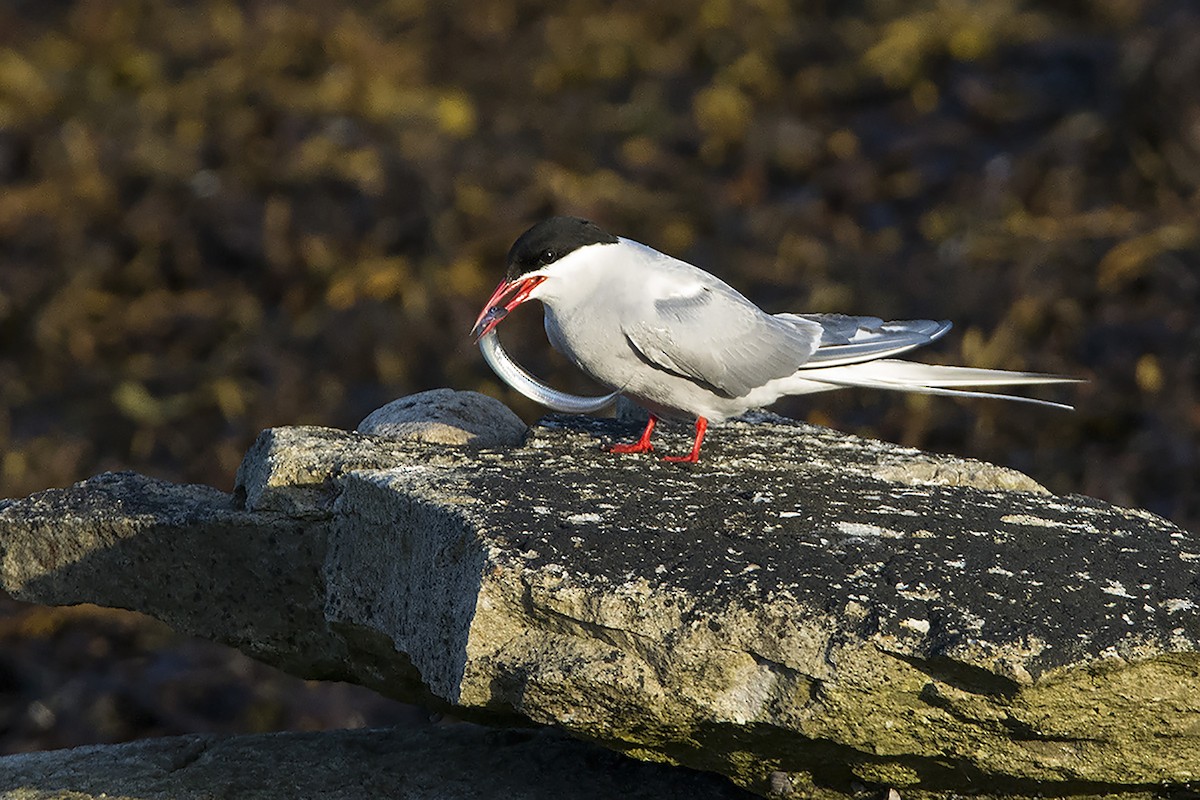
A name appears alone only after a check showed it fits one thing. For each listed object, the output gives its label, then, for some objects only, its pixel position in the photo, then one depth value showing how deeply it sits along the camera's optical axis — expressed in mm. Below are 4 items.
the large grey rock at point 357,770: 8227
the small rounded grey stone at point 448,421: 9258
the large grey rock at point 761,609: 6359
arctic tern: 9016
